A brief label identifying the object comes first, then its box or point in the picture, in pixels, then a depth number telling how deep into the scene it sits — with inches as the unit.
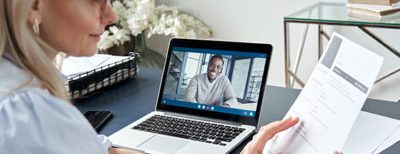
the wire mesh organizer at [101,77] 60.7
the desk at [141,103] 55.4
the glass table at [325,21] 84.6
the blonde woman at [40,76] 28.7
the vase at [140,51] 109.3
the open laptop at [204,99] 49.6
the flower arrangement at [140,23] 97.6
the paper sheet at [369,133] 45.0
